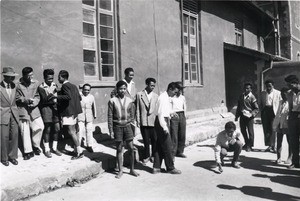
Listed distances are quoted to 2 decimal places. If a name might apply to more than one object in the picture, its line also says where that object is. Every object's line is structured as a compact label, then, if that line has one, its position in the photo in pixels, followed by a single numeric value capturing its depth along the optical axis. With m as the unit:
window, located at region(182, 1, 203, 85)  11.27
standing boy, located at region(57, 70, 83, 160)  5.50
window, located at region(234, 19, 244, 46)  15.35
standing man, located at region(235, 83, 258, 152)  7.50
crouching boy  5.67
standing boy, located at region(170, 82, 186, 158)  6.88
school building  5.97
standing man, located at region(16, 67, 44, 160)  5.27
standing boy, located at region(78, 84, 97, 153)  6.11
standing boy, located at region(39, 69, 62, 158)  5.53
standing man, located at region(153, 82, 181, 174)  5.48
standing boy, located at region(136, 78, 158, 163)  5.87
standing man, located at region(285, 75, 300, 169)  5.49
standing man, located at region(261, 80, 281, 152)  7.45
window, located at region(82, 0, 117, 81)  7.28
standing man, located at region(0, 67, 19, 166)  4.88
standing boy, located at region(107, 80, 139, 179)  5.30
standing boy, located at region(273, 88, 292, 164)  6.04
